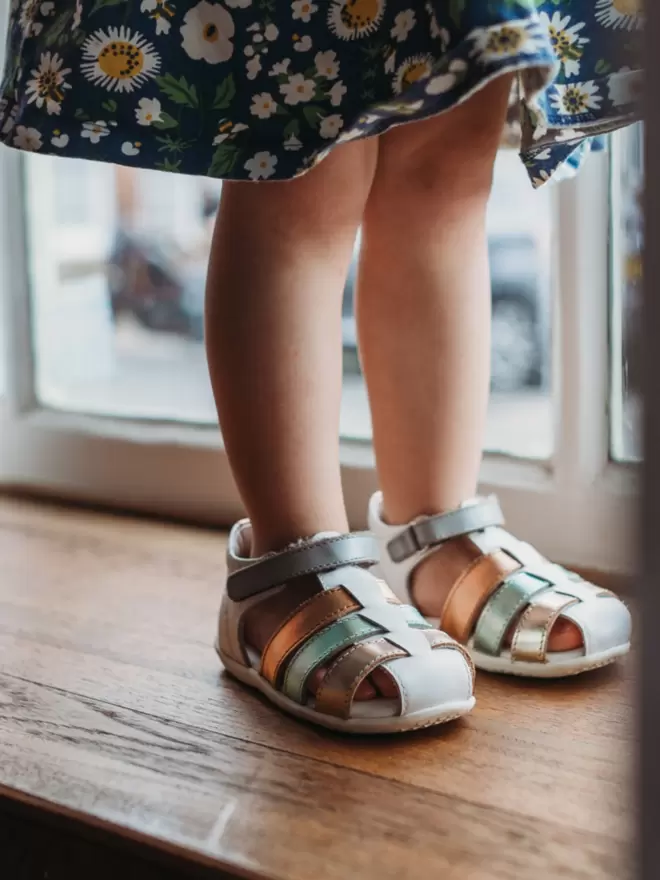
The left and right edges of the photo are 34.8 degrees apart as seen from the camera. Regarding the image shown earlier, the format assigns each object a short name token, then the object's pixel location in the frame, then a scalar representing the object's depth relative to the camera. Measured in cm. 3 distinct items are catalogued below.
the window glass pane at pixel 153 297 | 131
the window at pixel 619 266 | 95
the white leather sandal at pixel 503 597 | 75
